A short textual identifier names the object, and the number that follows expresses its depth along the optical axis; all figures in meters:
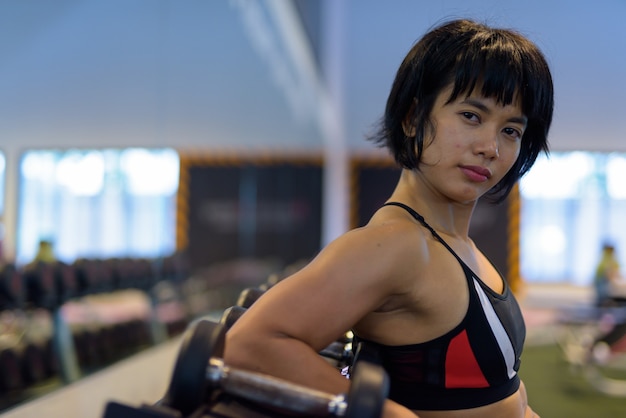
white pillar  7.52
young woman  0.69
